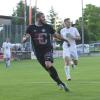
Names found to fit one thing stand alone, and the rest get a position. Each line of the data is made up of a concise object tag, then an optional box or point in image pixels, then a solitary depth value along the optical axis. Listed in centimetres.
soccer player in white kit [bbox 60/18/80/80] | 1908
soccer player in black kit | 1416
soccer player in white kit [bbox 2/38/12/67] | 3694
